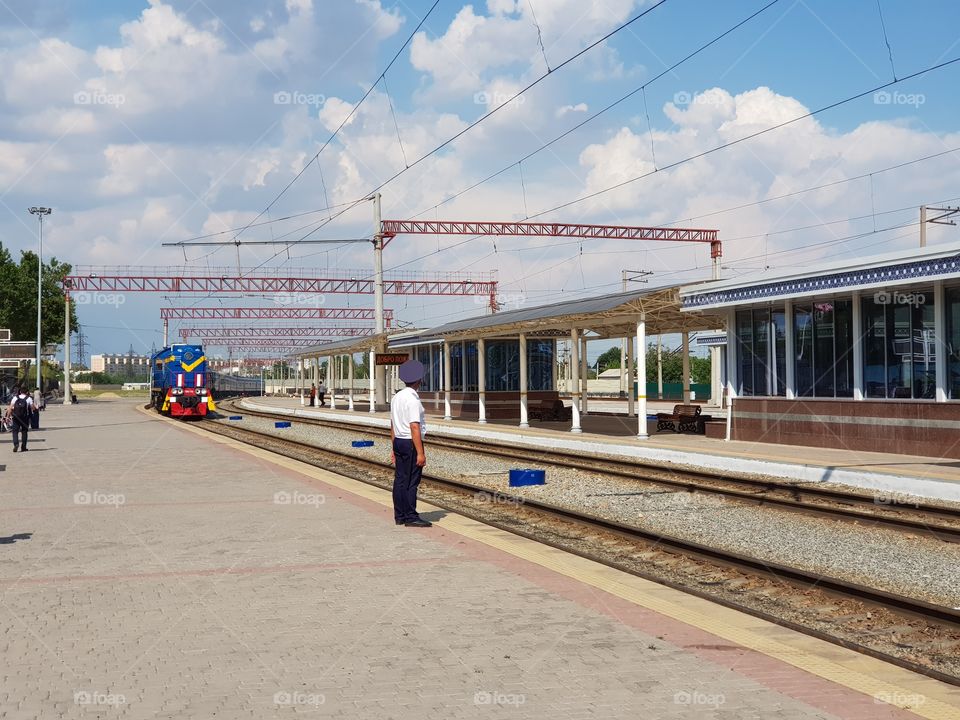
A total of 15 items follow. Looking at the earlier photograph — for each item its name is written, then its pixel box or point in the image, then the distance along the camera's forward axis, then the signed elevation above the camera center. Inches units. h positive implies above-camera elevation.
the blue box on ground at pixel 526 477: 614.2 -63.3
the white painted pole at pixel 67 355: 2647.6 +89.2
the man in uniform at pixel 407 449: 409.1 -29.4
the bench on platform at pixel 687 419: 1123.9 -51.4
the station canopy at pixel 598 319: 959.6 +65.1
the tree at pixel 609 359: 5443.9 +99.3
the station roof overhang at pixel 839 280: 674.8 +74.8
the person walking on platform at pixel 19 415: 868.6 -24.1
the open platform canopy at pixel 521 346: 992.2 +51.6
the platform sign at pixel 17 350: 1165.7 +46.3
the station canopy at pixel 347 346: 1755.7 +71.2
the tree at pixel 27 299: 3041.3 +292.5
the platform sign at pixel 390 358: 1561.1 +36.9
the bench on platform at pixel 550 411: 1412.4 -49.0
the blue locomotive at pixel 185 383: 1797.5 +3.1
